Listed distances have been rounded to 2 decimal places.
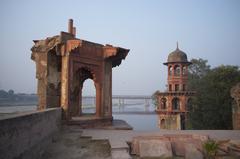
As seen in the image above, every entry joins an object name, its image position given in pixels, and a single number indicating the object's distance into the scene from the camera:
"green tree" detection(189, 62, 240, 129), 24.86
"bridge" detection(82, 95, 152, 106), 111.95
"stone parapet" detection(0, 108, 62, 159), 4.03
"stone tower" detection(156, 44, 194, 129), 35.53
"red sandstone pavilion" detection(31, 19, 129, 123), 10.73
